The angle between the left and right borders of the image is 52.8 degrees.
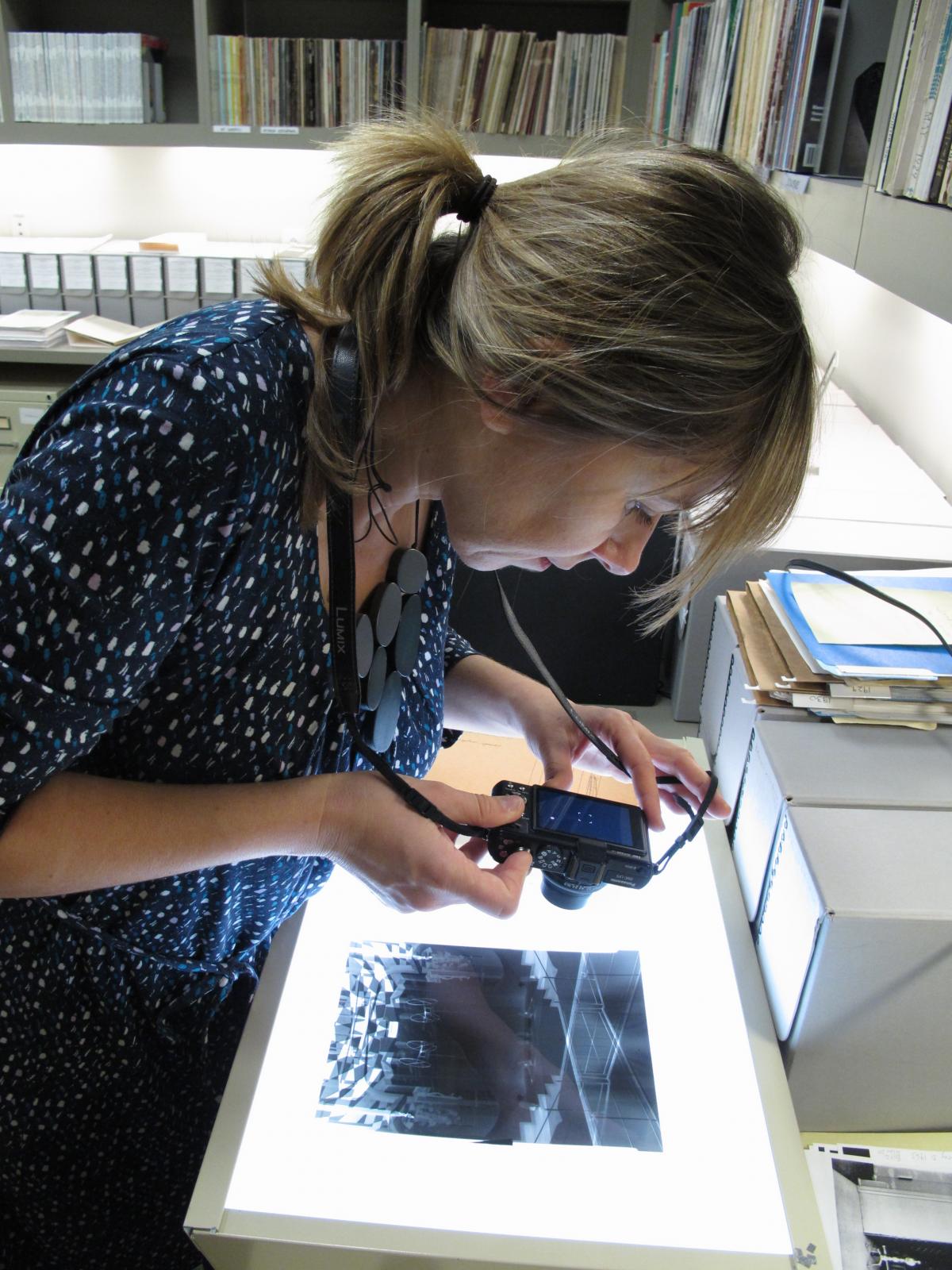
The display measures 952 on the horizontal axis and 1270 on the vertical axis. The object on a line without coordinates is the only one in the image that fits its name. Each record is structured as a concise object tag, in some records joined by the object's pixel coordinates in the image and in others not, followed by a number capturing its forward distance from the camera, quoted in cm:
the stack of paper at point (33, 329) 281
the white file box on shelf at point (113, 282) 297
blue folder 102
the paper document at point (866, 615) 107
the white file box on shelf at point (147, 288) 296
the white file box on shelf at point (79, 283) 298
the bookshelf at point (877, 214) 100
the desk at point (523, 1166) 71
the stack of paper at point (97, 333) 286
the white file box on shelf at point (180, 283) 296
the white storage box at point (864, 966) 75
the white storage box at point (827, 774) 90
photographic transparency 81
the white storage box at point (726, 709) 109
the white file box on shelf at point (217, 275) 295
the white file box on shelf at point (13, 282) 301
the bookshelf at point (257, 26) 282
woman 59
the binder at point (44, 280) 299
